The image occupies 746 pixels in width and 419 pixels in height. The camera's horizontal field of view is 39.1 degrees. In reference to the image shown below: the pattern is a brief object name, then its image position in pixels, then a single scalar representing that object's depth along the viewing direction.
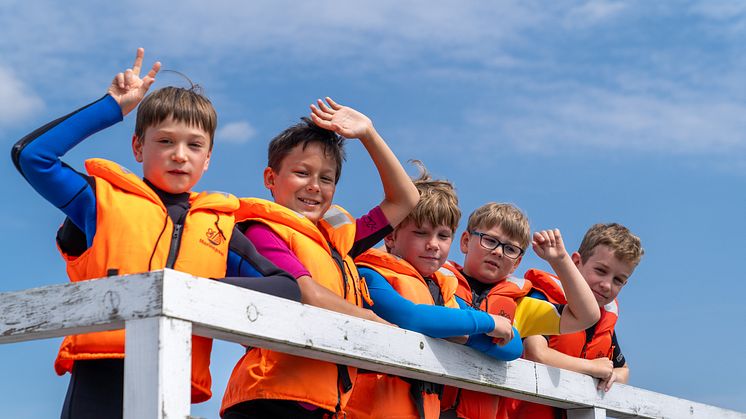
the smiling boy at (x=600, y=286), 6.15
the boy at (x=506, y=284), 5.48
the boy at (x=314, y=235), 4.32
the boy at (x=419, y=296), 4.74
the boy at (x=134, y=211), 3.88
